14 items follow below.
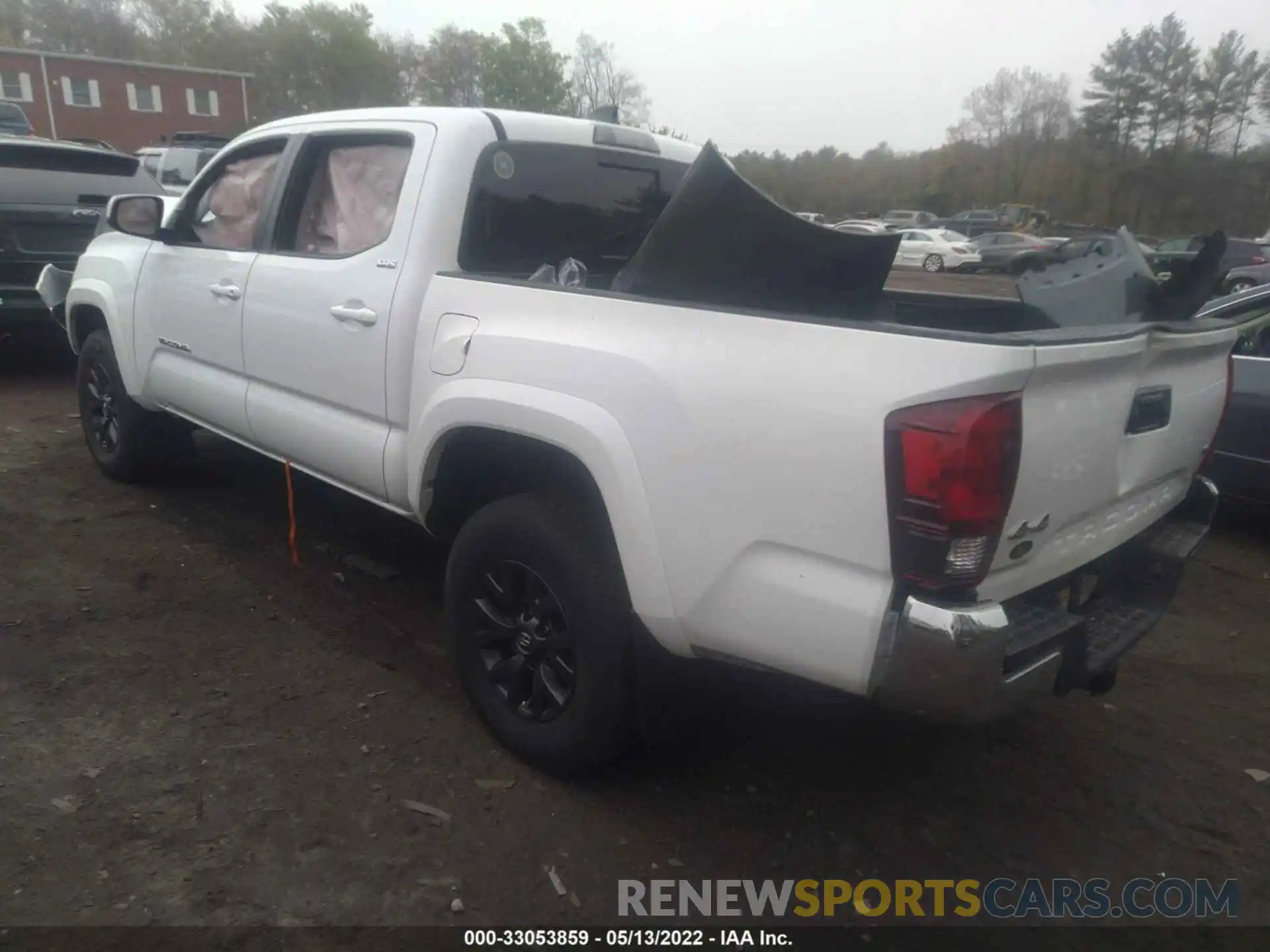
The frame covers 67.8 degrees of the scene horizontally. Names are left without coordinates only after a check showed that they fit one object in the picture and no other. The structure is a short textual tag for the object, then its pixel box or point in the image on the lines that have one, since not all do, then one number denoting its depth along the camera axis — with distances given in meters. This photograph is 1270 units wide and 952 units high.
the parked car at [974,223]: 40.44
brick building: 46.66
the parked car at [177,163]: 15.70
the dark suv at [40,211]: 6.87
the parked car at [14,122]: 15.80
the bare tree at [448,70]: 56.56
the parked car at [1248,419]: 5.07
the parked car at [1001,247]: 29.38
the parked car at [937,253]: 31.12
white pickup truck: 2.01
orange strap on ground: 4.33
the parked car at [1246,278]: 15.41
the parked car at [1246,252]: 19.94
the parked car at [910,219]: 41.50
